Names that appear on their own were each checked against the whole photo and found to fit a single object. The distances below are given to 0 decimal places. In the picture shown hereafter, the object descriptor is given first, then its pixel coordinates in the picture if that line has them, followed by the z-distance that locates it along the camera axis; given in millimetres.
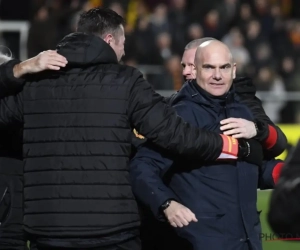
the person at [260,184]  10367
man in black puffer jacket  9109
